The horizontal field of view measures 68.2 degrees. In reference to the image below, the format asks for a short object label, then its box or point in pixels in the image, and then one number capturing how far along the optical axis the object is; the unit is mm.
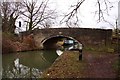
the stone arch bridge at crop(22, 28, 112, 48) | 8905
